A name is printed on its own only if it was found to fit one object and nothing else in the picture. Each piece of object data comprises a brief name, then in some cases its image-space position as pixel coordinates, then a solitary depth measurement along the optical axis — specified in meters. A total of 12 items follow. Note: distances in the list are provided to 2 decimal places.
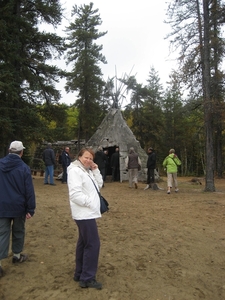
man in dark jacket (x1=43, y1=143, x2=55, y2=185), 12.42
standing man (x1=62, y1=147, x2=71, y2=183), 13.09
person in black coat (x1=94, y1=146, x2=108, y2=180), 13.20
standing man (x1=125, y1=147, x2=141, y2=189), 12.70
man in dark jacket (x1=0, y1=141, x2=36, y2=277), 3.70
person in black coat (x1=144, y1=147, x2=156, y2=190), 12.53
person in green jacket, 10.98
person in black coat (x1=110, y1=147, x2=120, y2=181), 15.15
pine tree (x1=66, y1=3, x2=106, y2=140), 26.12
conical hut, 16.00
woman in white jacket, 3.25
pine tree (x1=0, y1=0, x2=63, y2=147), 12.34
